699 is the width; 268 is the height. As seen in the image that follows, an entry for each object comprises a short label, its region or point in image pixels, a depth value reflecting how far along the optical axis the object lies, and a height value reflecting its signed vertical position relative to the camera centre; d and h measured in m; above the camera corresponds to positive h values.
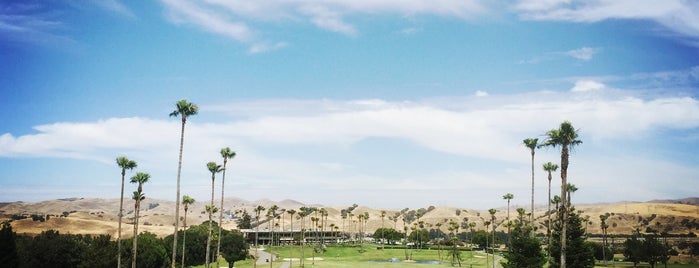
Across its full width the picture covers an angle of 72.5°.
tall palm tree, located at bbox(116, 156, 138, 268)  71.44 +2.51
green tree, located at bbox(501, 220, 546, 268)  62.53 -8.34
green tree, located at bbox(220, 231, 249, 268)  112.12 -15.23
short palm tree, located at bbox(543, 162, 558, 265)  89.19 +4.45
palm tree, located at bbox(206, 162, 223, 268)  79.00 +2.61
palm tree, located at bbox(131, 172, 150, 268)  71.62 +0.28
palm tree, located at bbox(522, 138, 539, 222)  85.19 +8.60
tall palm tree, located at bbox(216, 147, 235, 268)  81.56 +5.14
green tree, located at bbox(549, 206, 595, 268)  68.31 -8.14
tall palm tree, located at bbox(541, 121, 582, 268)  48.50 +5.18
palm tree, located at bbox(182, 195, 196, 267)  90.31 -3.17
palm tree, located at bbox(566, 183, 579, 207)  100.56 +0.90
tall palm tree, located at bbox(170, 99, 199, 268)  60.87 +9.25
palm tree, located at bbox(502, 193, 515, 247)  115.54 -1.38
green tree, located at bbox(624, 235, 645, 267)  115.84 -13.92
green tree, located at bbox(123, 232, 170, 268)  89.44 -13.73
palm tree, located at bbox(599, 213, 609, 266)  128.77 -16.27
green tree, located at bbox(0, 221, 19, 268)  63.76 -9.53
